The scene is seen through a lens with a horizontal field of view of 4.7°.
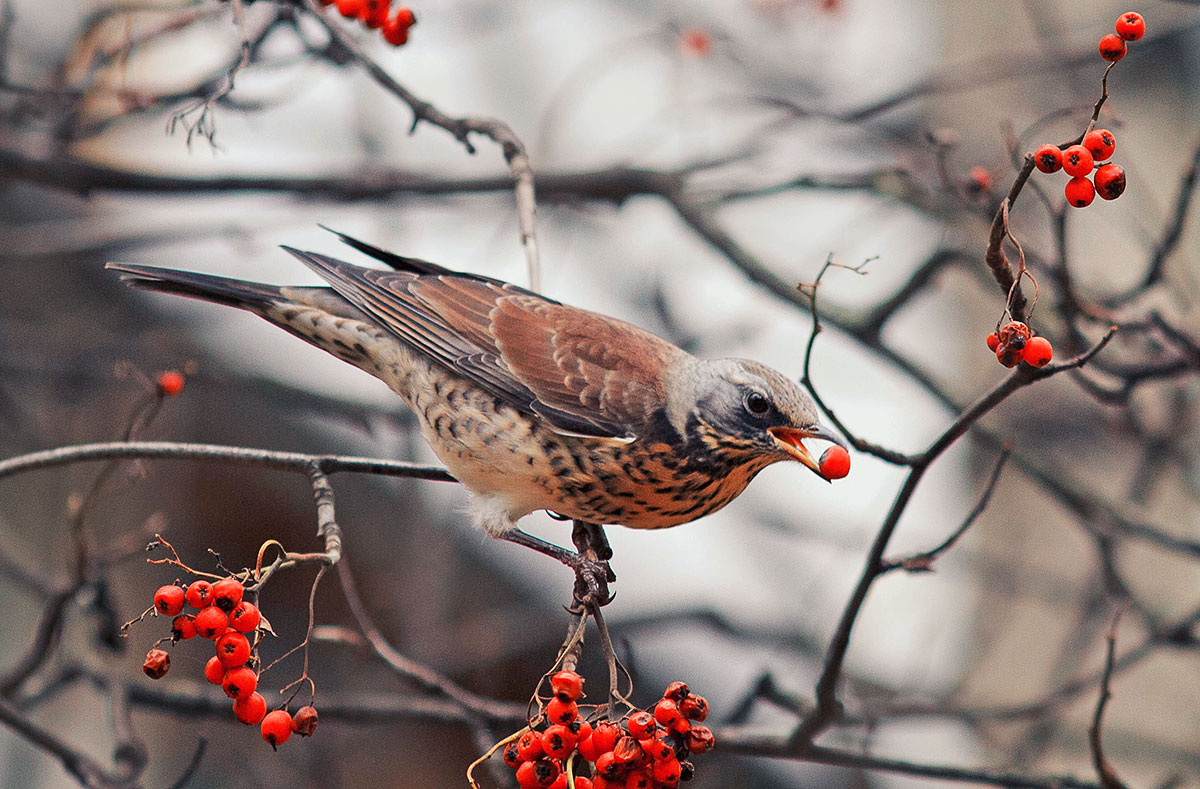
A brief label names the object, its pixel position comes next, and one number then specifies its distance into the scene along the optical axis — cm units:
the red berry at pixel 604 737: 404
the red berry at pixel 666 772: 404
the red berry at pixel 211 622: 404
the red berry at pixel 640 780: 404
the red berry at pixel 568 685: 404
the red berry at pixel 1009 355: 402
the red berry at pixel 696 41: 526
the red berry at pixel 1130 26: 403
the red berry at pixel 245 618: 404
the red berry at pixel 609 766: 404
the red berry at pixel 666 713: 404
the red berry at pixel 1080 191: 403
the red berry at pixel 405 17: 418
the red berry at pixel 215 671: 405
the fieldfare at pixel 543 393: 418
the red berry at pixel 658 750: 404
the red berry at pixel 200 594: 404
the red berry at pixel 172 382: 417
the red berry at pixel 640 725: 404
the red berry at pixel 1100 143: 403
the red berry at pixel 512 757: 405
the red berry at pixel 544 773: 404
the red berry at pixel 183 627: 403
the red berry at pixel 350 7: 416
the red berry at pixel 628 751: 404
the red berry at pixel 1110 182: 403
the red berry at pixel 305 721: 405
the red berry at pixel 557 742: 404
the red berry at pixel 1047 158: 401
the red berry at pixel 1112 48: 402
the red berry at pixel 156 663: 403
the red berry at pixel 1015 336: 402
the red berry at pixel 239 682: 405
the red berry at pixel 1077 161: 402
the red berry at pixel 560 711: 404
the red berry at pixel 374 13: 417
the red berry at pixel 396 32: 418
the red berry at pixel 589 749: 404
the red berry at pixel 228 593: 404
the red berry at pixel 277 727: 405
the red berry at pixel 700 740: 405
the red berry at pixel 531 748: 404
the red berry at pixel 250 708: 405
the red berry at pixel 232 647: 404
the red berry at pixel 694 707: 405
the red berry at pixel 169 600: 404
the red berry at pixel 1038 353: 402
